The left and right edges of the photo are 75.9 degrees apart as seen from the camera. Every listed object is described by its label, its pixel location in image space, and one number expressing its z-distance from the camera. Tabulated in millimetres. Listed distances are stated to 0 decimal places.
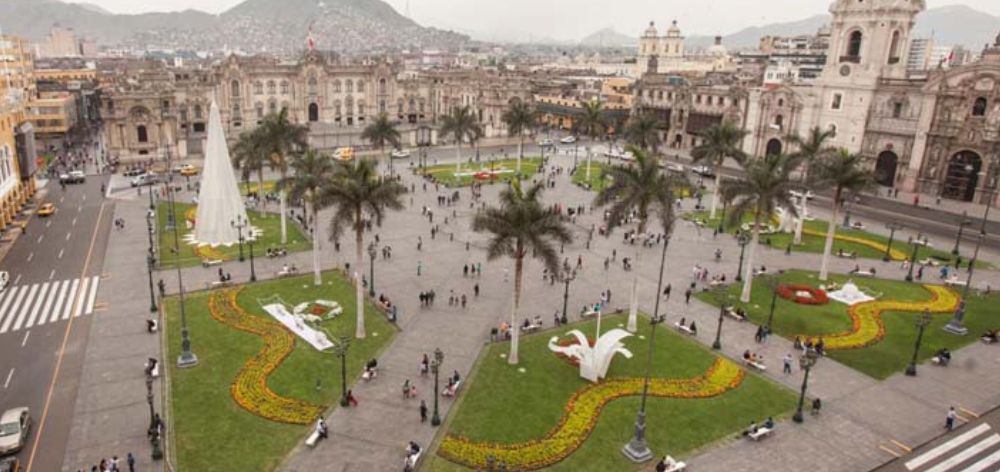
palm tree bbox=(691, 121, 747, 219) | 56812
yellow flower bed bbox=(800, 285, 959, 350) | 35156
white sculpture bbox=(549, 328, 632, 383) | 29828
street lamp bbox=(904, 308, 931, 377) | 31031
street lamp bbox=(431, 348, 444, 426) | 25262
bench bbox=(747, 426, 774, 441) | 25844
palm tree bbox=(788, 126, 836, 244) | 46531
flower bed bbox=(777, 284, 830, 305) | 40719
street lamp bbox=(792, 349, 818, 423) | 25812
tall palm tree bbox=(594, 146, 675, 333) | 33469
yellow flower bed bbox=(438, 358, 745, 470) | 24234
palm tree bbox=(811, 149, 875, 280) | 41844
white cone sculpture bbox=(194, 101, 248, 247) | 47094
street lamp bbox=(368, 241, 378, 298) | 40094
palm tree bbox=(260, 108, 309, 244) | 49438
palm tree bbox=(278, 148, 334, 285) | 39344
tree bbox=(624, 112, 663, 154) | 71938
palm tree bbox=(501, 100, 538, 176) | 83875
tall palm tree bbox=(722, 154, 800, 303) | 37531
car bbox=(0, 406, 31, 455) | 23984
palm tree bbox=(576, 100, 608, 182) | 83688
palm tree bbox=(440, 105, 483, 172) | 79188
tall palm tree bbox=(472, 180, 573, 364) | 28844
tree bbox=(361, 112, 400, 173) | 68288
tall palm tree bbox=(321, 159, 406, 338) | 32188
